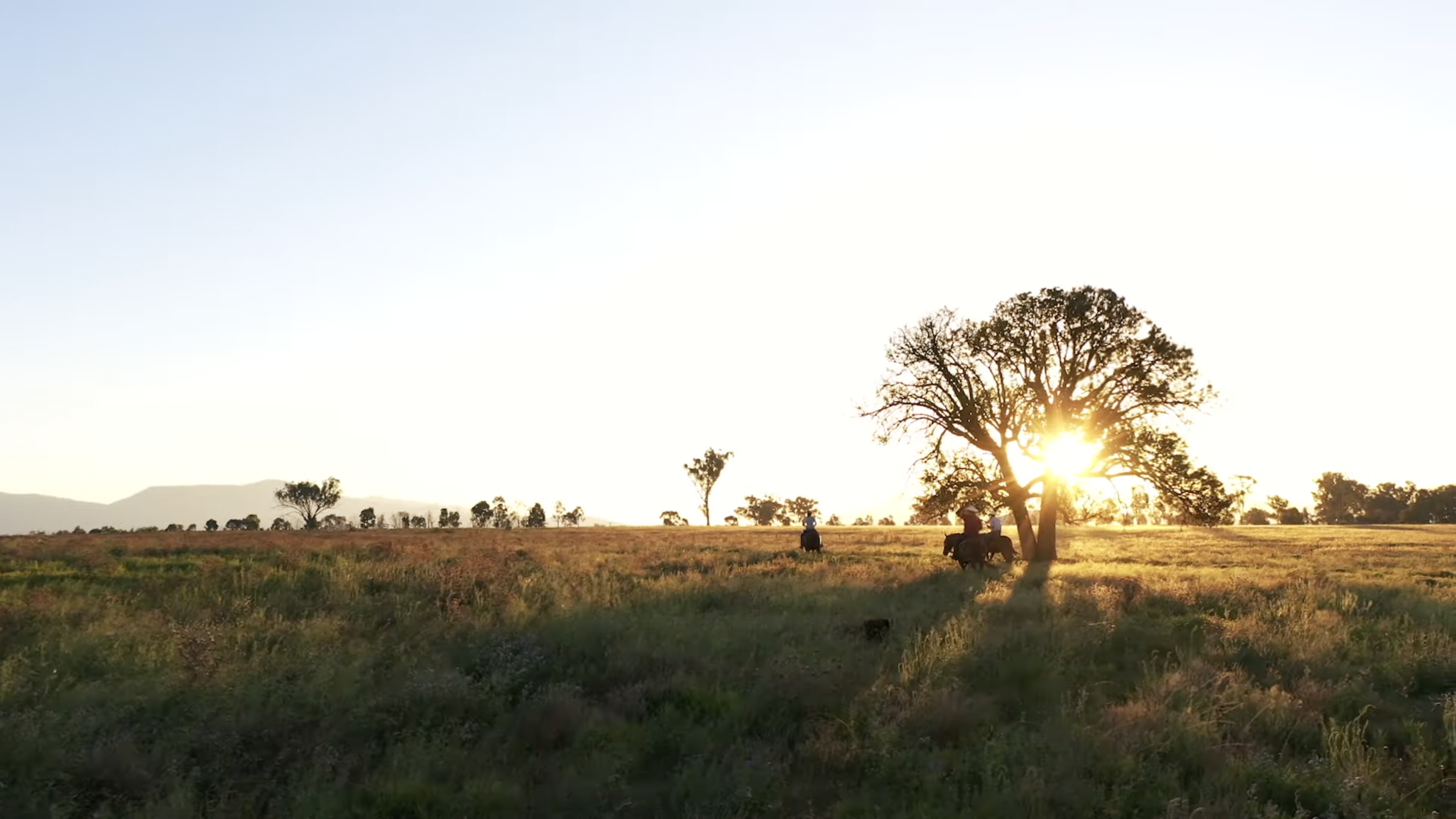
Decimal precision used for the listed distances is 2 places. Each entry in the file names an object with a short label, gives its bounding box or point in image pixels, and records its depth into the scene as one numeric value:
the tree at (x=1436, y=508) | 112.31
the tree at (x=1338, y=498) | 137.25
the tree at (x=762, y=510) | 155.50
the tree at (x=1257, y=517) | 123.81
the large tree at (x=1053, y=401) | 28.22
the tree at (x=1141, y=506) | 31.38
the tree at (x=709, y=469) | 125.31
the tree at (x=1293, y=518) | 111.19
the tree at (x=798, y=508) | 153.00
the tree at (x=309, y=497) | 112.38
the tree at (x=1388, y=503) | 127.19
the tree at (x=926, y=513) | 30.36
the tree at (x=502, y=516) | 129.94
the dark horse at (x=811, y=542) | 31.19
